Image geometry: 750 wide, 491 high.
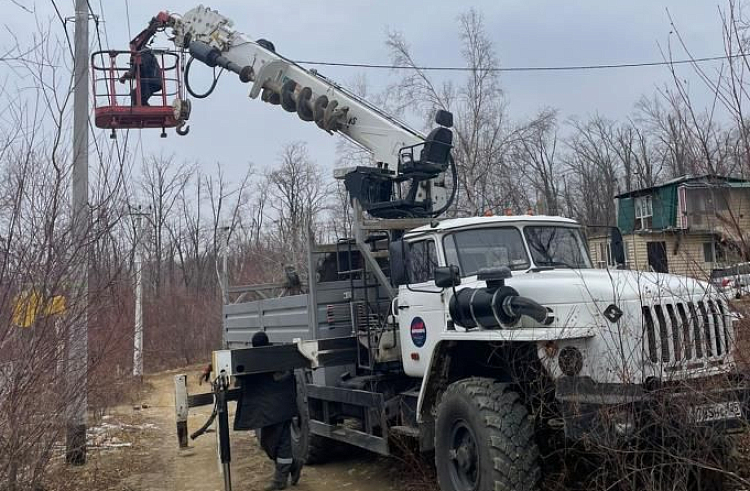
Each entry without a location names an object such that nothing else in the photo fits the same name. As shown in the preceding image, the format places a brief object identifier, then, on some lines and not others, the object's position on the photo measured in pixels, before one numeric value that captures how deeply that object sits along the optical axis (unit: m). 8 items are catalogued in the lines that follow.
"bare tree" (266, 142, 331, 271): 32.45
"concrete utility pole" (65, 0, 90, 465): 6.43
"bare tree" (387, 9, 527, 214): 26.97
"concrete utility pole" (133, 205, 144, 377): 7.63
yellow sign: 5.55
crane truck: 5.02
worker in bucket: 10.93
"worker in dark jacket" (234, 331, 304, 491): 7.46
